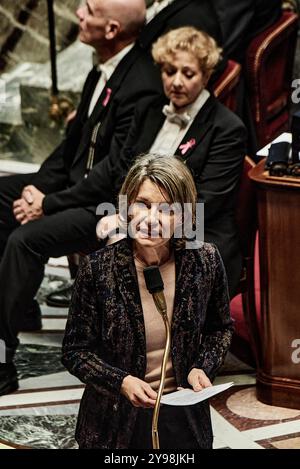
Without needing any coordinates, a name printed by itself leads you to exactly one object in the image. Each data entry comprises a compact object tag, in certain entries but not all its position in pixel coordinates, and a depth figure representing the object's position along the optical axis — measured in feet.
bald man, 26.08
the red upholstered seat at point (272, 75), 30.66
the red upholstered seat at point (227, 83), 28.63
